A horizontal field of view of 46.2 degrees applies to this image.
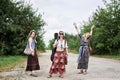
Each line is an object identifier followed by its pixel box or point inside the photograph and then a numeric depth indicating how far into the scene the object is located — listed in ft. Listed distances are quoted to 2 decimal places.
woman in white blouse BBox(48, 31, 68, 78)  19.52
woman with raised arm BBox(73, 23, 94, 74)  21.05
